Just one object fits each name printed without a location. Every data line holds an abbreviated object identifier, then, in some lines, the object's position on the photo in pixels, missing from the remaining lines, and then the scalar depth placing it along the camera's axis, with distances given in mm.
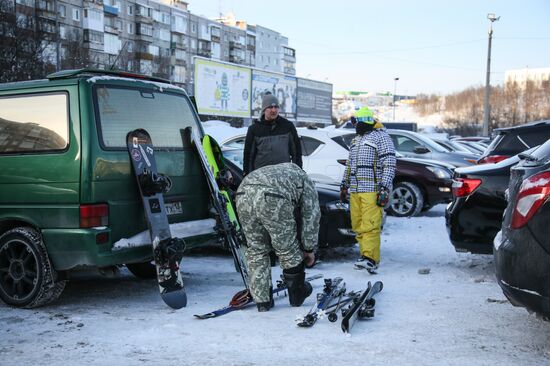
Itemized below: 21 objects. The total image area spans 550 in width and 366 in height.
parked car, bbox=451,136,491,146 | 29833
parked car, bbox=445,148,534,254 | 6375
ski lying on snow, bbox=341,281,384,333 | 4566
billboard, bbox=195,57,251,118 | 33000
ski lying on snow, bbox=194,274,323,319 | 5055
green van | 5172
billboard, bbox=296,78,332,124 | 44978
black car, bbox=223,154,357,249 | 7512
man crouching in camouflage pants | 5000
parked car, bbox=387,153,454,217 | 11945
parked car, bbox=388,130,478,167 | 14047
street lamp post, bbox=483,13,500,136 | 42403
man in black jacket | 6066
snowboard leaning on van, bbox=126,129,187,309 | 5375
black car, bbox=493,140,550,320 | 3727
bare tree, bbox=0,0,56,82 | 29312
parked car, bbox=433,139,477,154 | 16402
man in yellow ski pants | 6898
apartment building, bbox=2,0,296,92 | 49025
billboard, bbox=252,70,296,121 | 38094
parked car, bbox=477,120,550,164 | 8688
